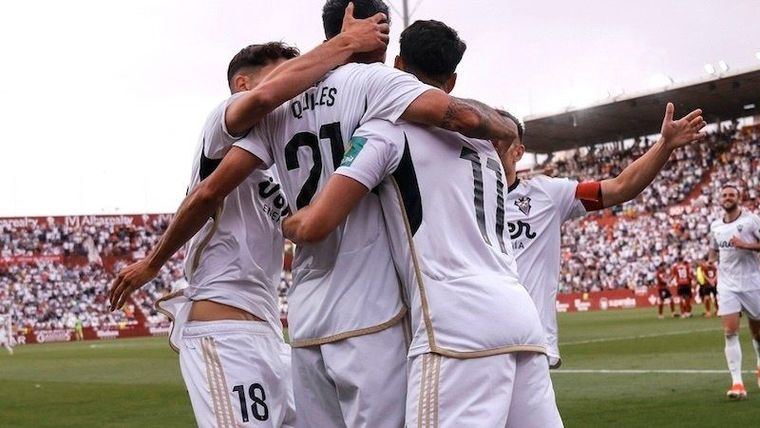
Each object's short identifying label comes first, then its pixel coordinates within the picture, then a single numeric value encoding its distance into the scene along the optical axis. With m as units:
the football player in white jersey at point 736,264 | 12.13
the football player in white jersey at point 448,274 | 3.21
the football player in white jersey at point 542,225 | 6.46
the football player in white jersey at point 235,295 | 4.19
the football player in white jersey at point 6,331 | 36.78
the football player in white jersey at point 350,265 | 3.35
